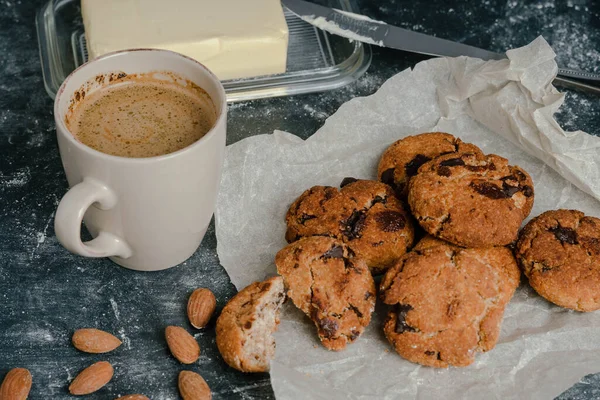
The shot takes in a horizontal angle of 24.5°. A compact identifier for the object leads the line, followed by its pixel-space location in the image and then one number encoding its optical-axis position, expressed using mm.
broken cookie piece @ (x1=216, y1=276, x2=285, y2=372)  691
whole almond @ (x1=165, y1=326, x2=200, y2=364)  703
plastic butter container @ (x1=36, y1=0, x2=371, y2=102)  848
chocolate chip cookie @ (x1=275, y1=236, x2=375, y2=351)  695
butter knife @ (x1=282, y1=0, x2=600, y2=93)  854
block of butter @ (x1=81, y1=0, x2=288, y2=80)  826
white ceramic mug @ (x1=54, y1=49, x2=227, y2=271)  675
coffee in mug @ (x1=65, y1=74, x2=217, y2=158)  705
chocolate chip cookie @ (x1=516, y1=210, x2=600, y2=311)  713
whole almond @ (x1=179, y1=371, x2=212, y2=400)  687
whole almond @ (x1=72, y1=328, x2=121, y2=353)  706
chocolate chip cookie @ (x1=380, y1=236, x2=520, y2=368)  690
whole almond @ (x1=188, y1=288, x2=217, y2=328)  719
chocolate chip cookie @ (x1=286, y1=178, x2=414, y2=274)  727
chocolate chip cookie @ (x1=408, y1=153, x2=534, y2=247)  713
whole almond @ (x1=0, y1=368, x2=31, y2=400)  685
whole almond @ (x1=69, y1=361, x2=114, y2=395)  689
